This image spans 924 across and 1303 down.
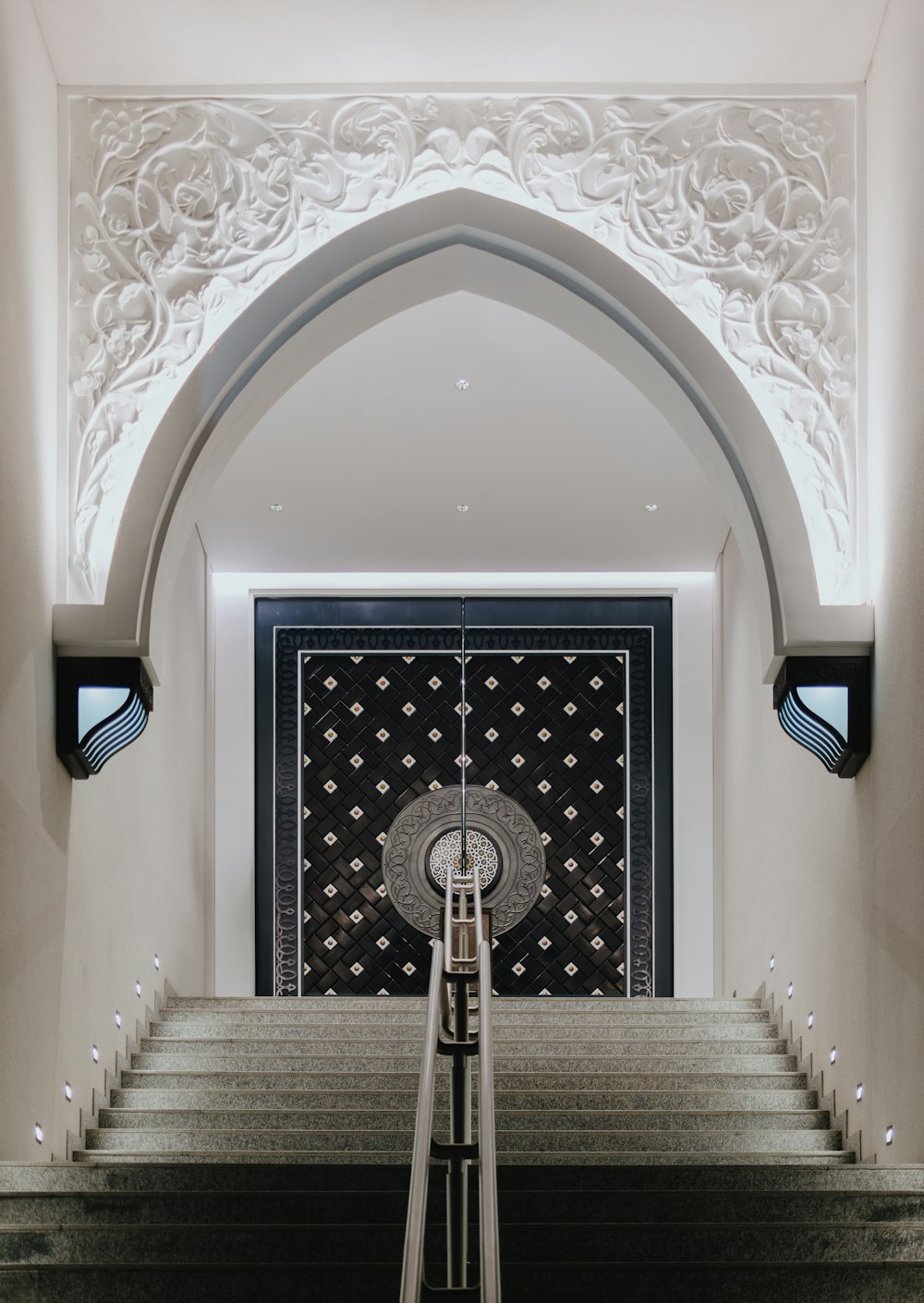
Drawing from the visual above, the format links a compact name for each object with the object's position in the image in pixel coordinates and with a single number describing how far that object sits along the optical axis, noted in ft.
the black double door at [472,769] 38.99
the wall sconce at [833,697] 17.88
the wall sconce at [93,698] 17.74
